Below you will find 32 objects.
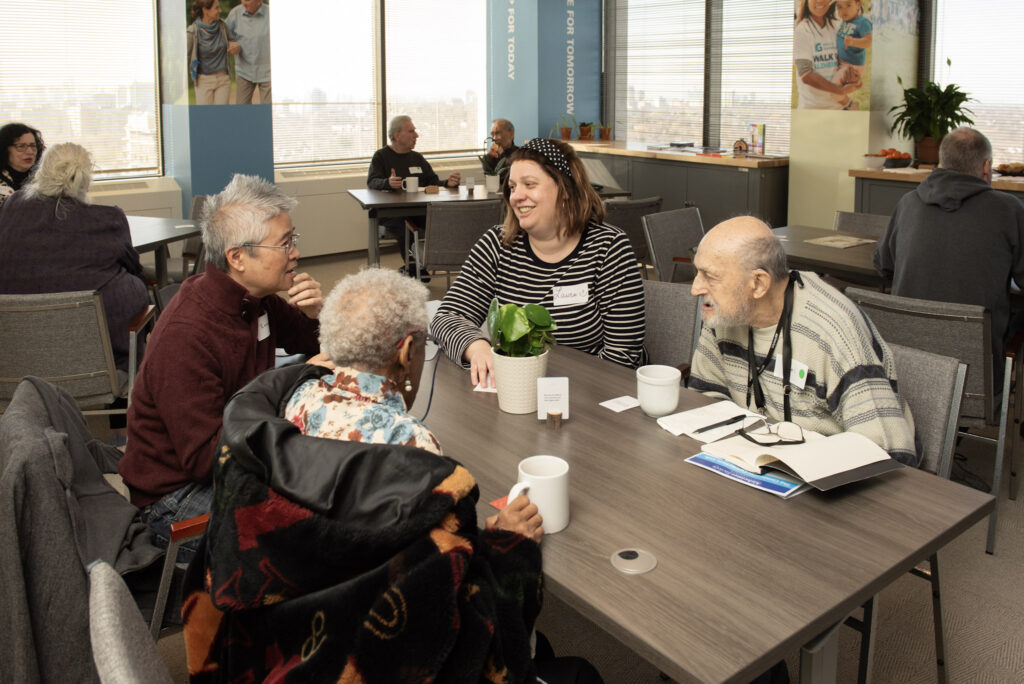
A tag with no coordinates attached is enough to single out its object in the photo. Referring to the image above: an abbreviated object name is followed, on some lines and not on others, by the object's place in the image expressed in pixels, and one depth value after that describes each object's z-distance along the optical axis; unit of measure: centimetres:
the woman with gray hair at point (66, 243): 372
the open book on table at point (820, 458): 167
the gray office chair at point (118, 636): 106
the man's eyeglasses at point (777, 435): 185
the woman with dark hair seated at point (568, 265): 284
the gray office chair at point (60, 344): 309
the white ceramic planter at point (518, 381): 212
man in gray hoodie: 363
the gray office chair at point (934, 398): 207
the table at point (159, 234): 466
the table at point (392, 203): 614
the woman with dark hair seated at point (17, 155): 495
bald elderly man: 202
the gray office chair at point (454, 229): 568
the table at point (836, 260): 406
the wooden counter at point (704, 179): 773
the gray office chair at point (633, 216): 560
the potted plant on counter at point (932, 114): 664
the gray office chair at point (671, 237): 459
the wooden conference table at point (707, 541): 129
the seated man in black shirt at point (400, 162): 736
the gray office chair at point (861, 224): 476
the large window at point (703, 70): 820
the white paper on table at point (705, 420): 197
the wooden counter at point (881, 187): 645
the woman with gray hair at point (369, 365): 149
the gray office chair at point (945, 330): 281
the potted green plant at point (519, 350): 211
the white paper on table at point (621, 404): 218
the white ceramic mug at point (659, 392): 206
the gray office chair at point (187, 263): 512
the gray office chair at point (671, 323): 291
